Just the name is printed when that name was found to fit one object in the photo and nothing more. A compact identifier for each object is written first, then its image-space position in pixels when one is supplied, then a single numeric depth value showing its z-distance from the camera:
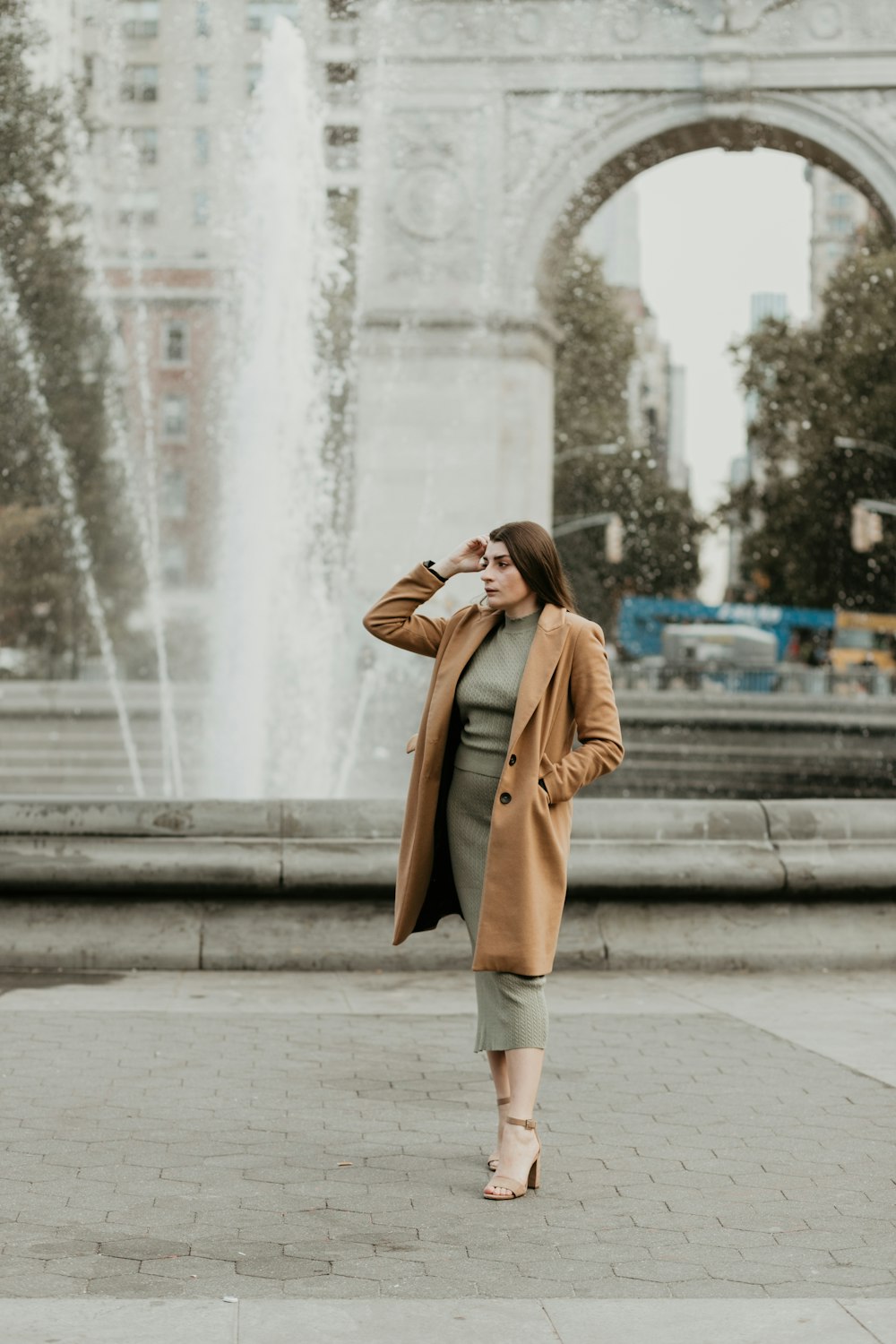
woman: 4.60
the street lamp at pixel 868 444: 38.50
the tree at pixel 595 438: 49.34
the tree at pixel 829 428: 42.31
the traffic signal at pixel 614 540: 46.75
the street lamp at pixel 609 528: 47.16
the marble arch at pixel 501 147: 22.28
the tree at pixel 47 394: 28.56
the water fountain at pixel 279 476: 16.22
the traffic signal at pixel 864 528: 36.59
